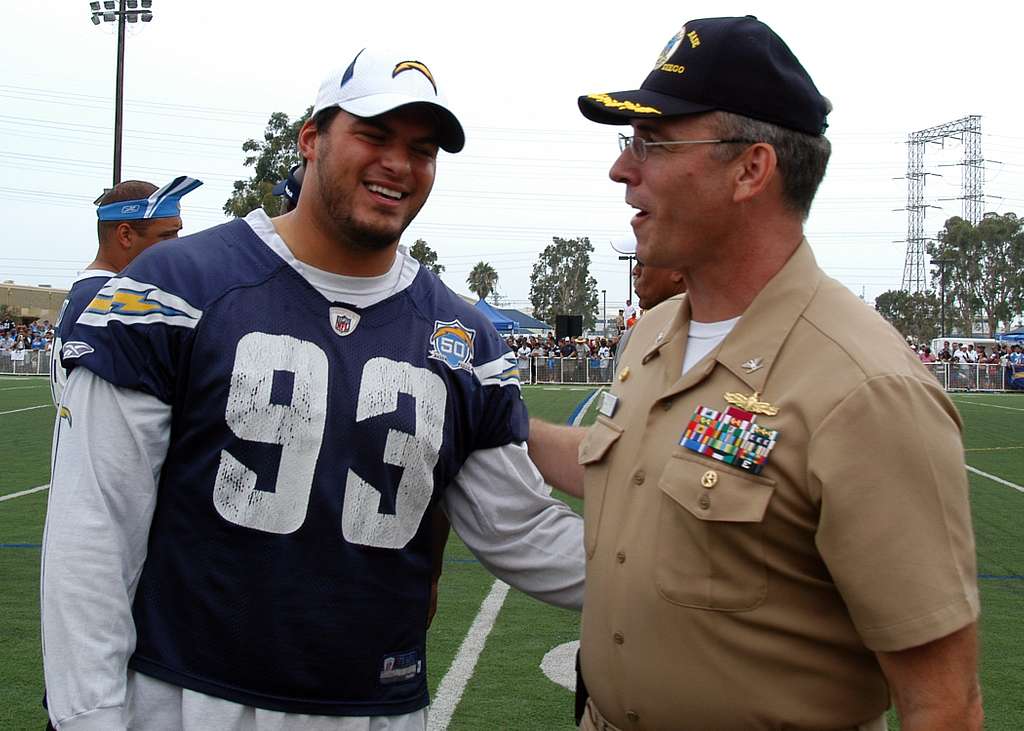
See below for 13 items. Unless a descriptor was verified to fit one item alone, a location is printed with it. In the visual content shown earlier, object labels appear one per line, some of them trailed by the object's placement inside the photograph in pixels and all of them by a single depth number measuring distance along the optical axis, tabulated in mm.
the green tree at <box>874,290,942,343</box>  79750
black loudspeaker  40656
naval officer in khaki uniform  1908
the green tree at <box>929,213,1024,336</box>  77000
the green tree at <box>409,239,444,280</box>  63719
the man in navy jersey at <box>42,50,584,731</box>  2254
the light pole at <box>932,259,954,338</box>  72000
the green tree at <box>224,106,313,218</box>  40531
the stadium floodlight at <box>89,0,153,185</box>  26891
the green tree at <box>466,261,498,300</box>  108812
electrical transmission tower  95688
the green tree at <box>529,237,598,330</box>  103875
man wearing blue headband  5340
